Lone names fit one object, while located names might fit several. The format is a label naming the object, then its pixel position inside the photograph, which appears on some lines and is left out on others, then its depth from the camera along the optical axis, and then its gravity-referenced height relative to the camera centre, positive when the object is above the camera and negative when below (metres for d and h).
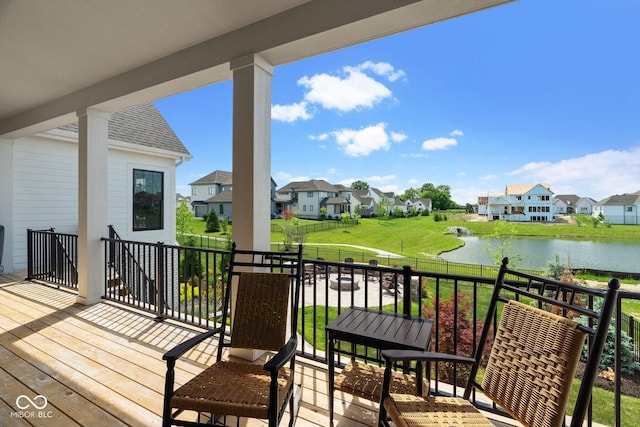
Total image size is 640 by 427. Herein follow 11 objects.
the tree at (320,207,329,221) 34.45 -0.34
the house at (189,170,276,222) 27.83 +1.44
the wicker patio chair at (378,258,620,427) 1.20 -0.69
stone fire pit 12.15 -2.99
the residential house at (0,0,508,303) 2.47 +1.57
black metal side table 1.79 -0.75
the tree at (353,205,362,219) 32.47 -0.14
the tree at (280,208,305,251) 23.17 -1.74
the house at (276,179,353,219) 35.25 +1.21
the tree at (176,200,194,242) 14.53 -0.59
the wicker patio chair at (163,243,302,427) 1.54 -0.93
